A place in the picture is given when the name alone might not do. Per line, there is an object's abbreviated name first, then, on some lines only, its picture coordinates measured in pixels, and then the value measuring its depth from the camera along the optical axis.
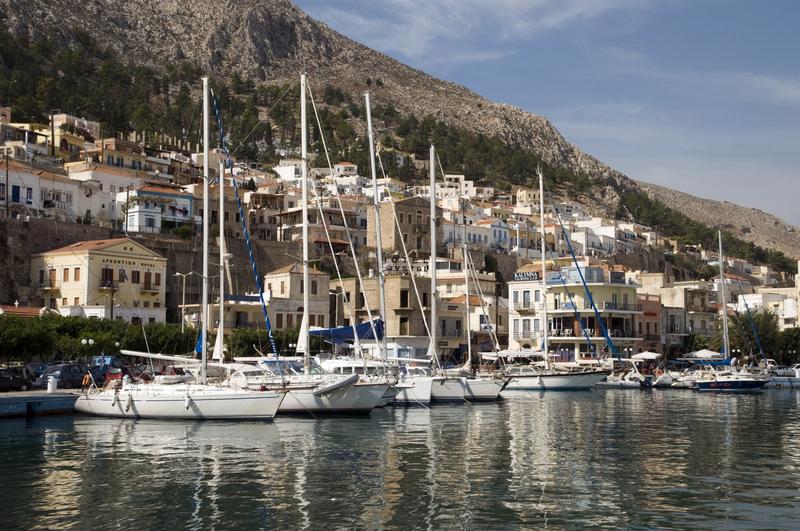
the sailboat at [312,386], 38.41
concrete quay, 38.22
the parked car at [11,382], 44.52
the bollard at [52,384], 43.38
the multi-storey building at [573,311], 76.88
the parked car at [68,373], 47.97
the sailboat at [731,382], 61.88
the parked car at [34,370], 46.74
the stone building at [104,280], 66.75
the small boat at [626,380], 66.61
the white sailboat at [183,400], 36.28
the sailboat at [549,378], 57.94
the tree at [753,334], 85.31
